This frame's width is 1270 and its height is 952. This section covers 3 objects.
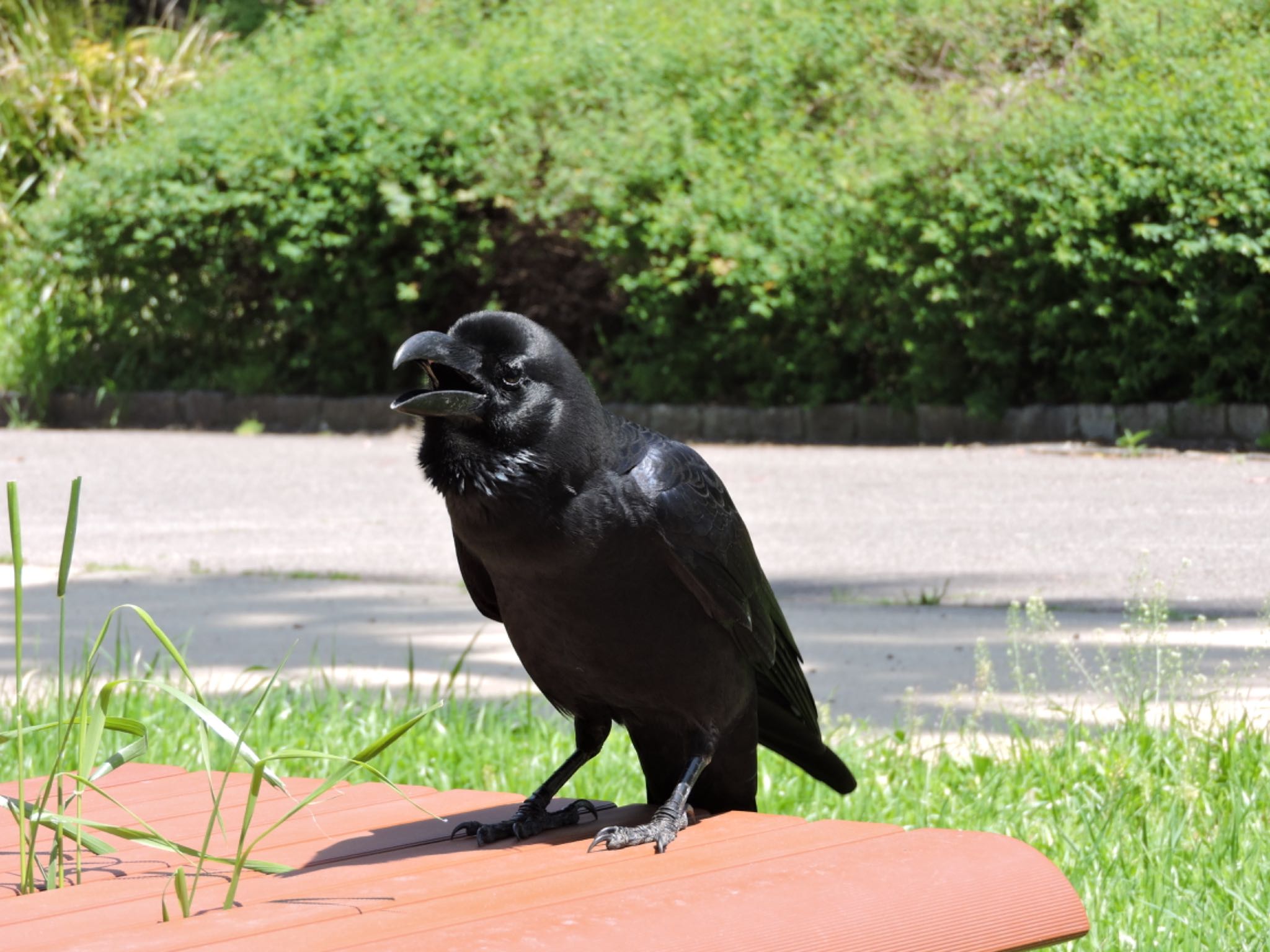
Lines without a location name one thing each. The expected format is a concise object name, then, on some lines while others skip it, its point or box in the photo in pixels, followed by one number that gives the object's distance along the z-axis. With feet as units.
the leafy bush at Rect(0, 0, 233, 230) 54.40
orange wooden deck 10.35
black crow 11.05
